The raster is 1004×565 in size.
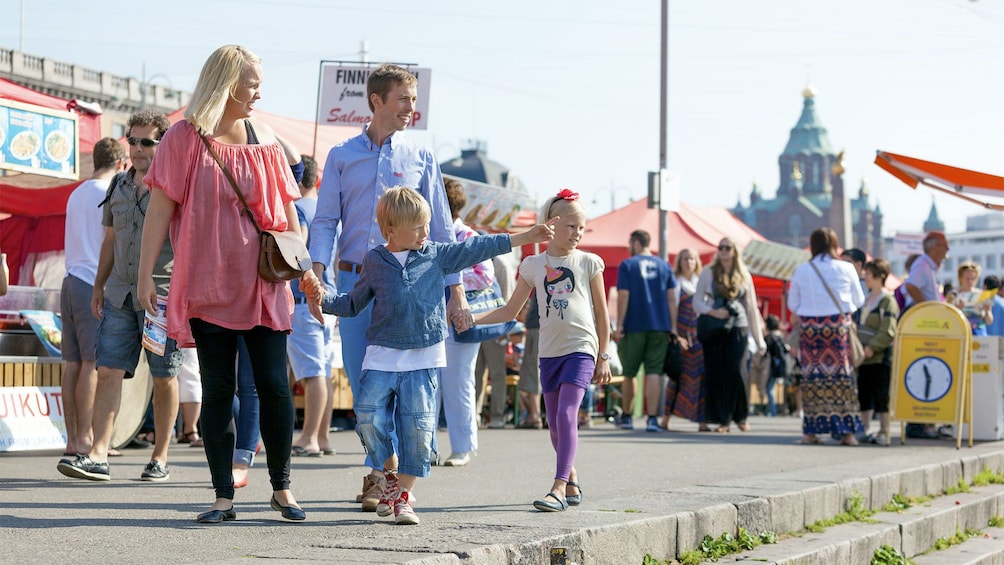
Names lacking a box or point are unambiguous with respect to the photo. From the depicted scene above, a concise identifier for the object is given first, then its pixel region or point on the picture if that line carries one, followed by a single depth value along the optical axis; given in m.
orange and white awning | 11.90
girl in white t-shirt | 6.01
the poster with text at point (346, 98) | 13.52
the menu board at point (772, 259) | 23.03
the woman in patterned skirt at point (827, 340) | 11.17
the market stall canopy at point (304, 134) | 14.75
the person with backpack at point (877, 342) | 11.95
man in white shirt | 7.72
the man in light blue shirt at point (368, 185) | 5.91
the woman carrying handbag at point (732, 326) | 12.38
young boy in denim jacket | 5.22
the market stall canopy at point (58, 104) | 10.30
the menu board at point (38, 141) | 9.66
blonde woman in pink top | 5.00
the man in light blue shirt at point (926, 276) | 12.52
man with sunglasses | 6.71
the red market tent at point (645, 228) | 20.81
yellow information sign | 11.11
